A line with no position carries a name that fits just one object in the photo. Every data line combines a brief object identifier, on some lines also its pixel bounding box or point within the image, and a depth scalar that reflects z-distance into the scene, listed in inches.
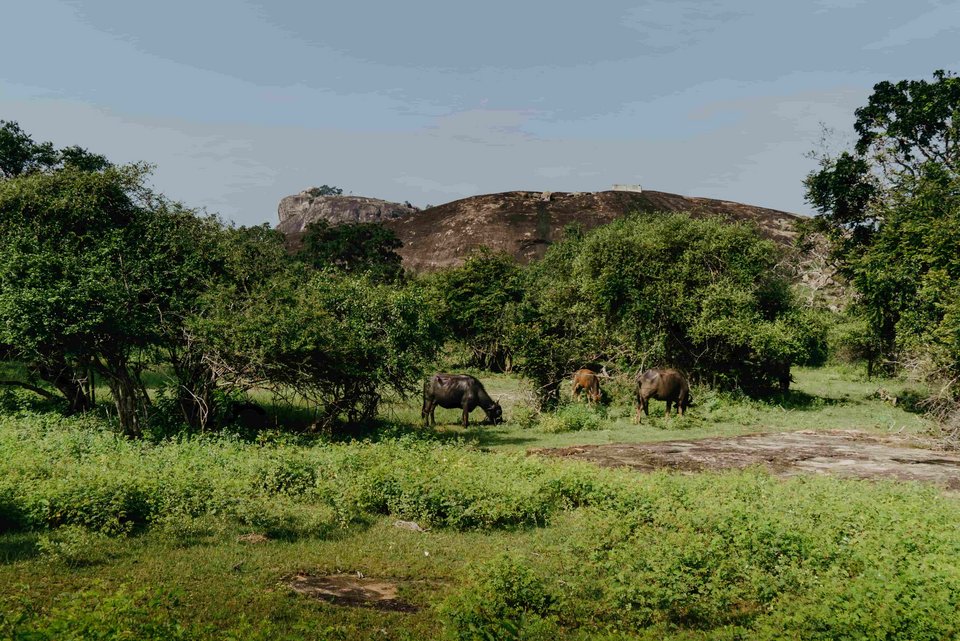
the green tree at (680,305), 1058.7
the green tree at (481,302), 1624.0
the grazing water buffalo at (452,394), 887.7
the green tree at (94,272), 640.4
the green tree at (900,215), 959.0
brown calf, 1042.7
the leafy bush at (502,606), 281.4
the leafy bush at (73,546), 356.2
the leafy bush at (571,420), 855.1
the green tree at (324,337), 662.5
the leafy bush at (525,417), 908.0
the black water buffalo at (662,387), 930.7
